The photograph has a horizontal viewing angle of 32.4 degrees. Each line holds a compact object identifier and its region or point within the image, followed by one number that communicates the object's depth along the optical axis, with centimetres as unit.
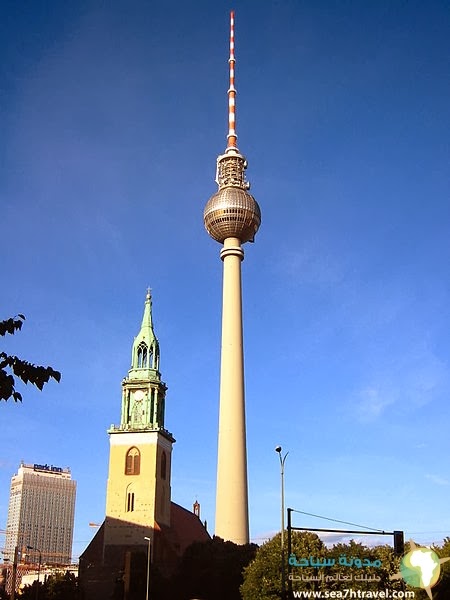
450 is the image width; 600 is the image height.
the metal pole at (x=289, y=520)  4241
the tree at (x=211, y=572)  7575
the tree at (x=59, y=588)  8269
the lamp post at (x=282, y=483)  4633
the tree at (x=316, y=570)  5581
